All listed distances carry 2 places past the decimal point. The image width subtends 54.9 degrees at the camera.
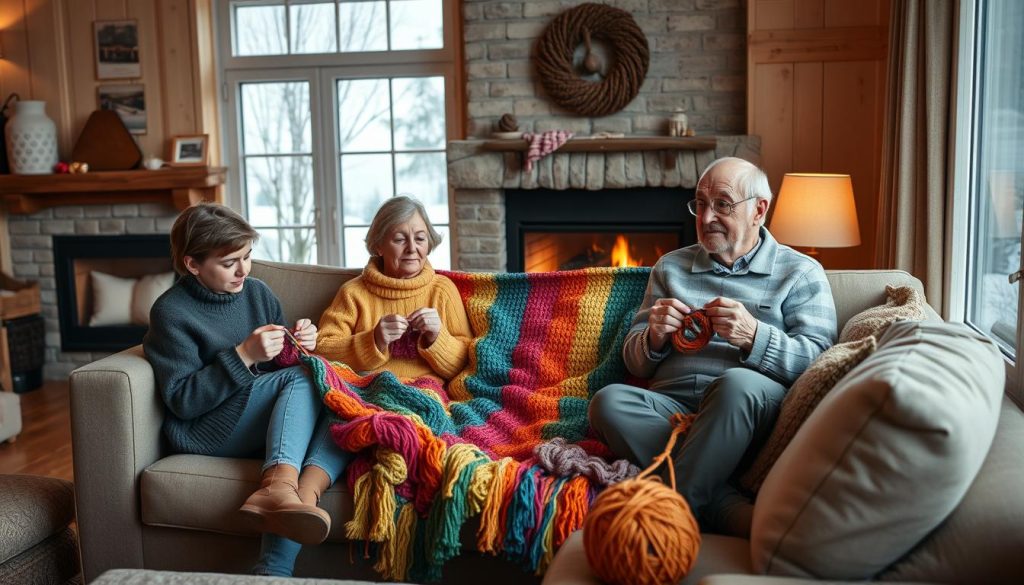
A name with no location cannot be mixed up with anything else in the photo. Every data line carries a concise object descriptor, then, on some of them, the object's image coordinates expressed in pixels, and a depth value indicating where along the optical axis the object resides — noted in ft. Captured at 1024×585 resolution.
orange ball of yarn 4.63
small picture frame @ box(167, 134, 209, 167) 15.49
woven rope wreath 13.76
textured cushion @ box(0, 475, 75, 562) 6.86
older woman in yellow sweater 8.33
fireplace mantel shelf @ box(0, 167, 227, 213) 15.21
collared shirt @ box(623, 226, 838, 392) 6.86
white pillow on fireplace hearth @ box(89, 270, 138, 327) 16.07
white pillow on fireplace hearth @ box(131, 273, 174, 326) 15.90
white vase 15.24
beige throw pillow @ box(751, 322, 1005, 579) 4.14
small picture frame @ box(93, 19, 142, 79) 15.56
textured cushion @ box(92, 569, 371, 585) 4.81
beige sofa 7.13
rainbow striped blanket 6.59
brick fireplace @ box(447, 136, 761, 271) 13.50
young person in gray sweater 7.33
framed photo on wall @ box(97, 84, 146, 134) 15.69
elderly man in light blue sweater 6.18
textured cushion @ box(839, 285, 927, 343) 6.62
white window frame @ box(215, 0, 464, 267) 15.21
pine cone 14.07
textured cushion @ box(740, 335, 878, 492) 5.58
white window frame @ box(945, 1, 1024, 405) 9.36
